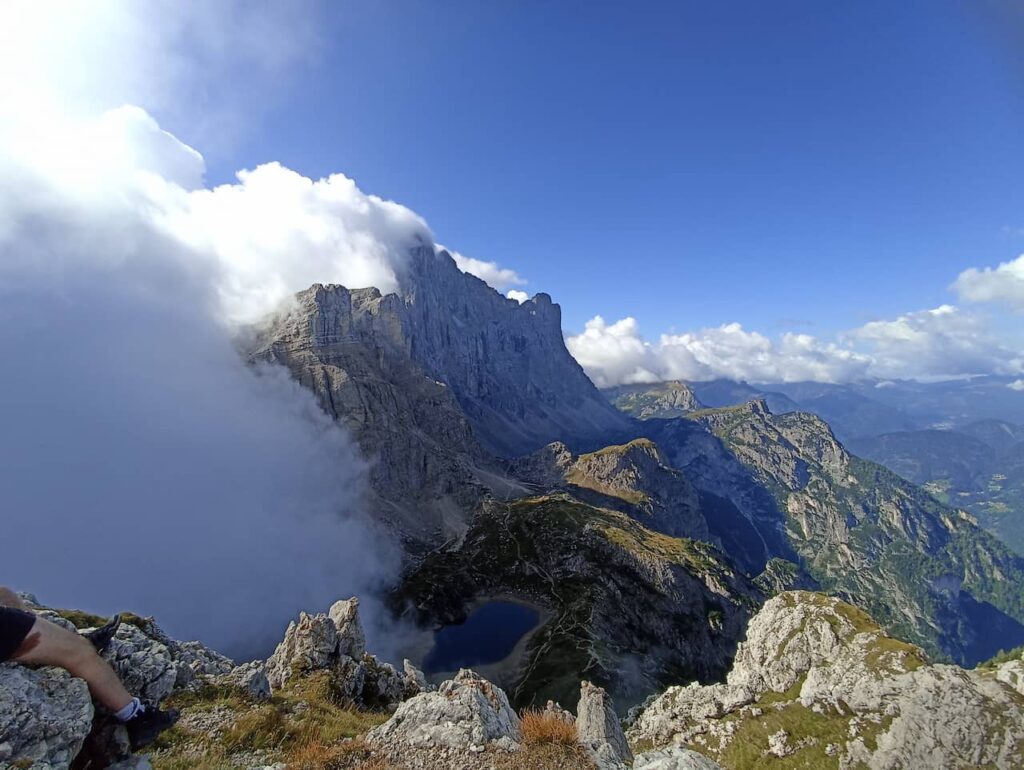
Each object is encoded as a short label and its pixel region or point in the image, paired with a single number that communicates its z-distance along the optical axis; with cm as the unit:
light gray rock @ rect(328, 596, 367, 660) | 4897
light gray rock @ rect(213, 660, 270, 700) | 2695
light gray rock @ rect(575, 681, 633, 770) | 2545
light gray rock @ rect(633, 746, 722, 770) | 1523
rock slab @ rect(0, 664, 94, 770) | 1105
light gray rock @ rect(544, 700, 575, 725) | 2678
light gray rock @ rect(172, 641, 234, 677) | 2888
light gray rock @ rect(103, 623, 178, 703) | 2088
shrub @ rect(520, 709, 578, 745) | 1720
